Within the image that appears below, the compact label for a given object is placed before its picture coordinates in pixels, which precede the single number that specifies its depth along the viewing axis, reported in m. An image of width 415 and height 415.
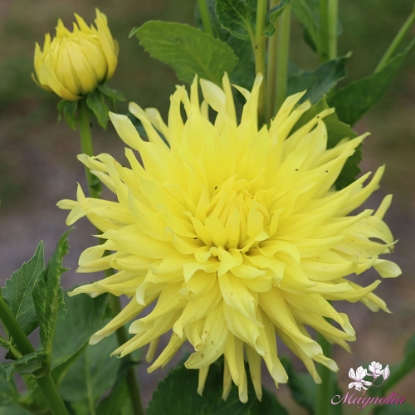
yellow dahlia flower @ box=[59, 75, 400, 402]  0.48
